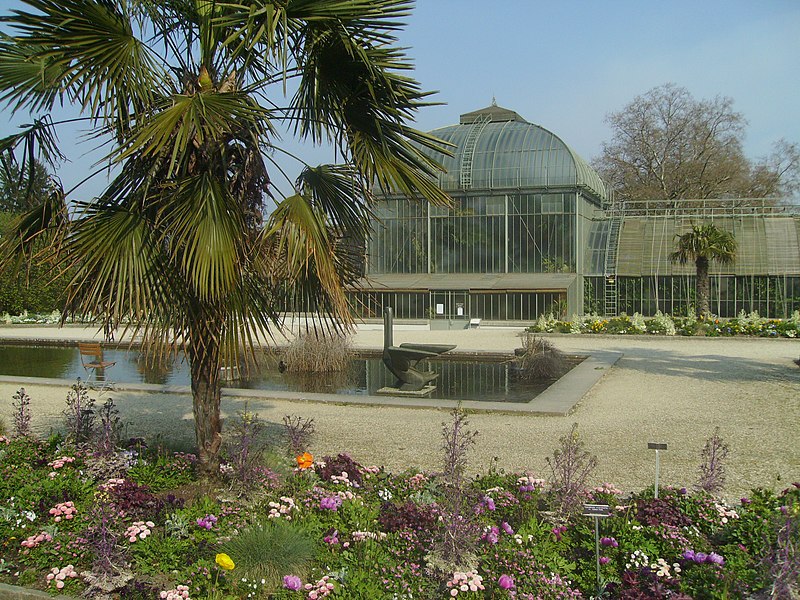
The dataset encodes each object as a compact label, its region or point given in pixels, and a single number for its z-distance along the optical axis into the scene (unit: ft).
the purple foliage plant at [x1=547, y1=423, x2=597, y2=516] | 15.40
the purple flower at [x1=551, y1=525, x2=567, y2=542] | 14.48
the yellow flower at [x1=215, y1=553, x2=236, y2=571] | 11.37
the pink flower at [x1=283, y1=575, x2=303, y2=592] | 12.29
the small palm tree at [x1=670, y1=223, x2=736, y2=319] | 88.53
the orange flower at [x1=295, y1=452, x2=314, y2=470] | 16.56
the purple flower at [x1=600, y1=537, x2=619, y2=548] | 13.64
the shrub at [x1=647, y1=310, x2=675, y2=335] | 74.29
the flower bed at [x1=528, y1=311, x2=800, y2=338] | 73.51
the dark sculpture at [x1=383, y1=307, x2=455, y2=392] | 40.06
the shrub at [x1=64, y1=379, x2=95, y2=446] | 21.75
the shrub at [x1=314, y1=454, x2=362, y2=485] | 18.70
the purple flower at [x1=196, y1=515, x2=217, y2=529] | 14.88
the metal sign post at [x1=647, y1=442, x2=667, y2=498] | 14.95
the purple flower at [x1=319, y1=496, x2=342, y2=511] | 15.84
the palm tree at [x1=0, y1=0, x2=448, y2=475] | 15.78
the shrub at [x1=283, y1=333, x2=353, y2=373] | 48.67
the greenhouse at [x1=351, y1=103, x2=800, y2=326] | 107.24
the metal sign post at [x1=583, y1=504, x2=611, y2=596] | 12.23
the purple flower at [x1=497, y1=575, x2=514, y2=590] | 11.98
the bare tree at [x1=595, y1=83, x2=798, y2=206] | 144.05
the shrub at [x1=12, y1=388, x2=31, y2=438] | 22.98
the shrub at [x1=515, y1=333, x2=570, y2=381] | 47.14
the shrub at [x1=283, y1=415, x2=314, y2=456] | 20.92
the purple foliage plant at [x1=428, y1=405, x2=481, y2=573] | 12.94
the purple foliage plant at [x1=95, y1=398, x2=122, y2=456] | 19.04
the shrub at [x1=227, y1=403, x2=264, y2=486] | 17.22
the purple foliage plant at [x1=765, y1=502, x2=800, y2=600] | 10.50
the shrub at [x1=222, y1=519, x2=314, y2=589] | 13.11
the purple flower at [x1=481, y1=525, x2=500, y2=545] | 13.62
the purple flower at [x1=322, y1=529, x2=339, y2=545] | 14.44
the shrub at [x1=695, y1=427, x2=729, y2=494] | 16.05
